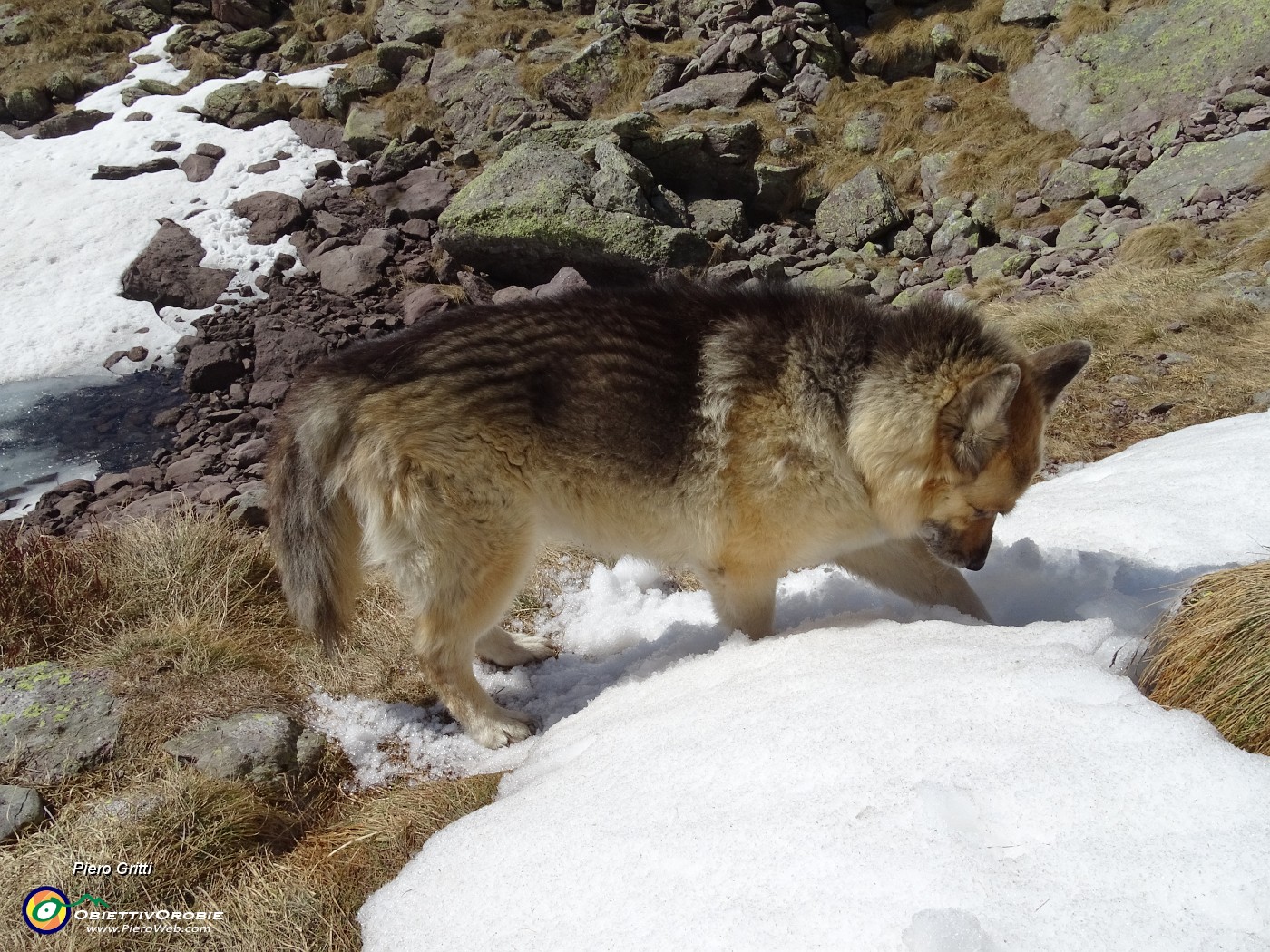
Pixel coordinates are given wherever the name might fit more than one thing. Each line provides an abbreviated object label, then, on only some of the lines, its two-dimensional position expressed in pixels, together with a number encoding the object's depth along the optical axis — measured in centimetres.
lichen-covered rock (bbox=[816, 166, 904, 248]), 1292
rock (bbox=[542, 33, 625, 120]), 1599
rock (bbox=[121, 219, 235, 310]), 1234
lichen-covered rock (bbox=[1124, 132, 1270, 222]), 1020
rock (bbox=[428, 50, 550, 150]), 1534
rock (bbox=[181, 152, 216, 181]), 1458
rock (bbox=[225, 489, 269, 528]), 687
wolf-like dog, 338
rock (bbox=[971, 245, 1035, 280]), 1093
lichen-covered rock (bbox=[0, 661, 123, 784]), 343
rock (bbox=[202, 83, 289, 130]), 1620
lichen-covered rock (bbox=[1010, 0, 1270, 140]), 1191
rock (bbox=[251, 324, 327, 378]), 1105
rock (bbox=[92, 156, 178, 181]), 1484
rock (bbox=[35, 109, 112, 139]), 1627
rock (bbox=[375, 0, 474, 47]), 1838
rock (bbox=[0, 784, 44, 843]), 311
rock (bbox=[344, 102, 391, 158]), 1534
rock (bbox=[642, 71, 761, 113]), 1534
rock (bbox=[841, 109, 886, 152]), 1447
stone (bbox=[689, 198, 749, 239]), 1300
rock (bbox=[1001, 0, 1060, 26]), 1480
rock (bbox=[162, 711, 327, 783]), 348
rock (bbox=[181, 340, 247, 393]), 1092
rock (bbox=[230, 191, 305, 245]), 1335
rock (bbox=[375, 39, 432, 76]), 1762
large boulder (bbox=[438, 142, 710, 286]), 1154
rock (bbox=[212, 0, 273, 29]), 1967
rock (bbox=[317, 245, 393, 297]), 1228
